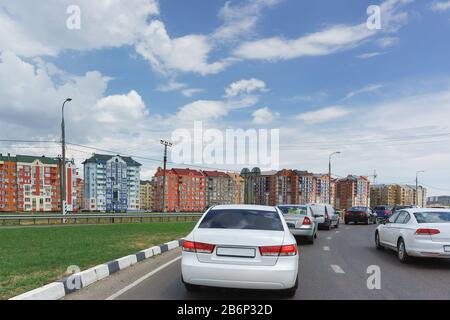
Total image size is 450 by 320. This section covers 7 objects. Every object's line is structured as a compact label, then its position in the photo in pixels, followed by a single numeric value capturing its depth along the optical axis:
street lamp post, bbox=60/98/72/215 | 26.76
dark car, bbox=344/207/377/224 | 33.53
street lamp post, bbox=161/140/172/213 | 46.22
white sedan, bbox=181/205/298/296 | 5.71
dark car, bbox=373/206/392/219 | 42.10
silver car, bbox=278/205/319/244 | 14.68
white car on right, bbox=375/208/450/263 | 9.26
